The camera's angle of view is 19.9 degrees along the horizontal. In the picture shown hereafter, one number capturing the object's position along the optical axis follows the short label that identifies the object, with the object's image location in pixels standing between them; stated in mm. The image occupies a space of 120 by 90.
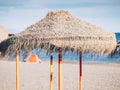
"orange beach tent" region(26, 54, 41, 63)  13914
